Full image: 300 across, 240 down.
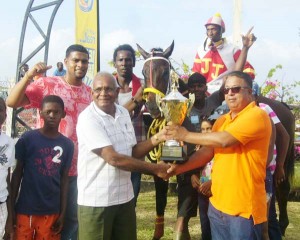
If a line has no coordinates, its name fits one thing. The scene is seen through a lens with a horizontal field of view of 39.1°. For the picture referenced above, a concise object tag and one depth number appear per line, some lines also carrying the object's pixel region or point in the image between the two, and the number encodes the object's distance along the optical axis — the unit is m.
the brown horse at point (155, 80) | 3.80
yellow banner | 7.06
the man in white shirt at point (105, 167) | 2.73
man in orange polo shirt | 2.69
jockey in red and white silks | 5.03
